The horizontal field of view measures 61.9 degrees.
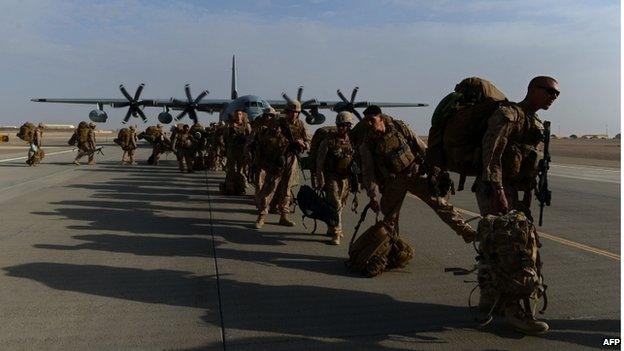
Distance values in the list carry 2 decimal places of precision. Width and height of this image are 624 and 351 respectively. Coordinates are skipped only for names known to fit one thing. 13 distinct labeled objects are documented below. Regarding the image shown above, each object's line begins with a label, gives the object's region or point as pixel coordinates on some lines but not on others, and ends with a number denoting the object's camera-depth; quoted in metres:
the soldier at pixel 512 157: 3.94
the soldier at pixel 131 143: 20.55
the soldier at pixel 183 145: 17.16
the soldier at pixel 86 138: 18.78
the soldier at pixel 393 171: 5.34
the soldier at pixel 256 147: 7.99
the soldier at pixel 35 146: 17.81
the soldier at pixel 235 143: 11.06
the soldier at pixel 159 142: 19.89
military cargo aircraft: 33.69
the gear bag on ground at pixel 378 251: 5.11
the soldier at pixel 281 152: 7.64
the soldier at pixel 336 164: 6.85
